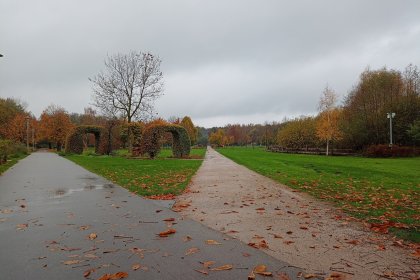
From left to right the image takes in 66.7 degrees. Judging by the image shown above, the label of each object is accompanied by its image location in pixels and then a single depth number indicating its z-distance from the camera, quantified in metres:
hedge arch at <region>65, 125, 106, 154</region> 39.75
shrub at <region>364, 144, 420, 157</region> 37.06
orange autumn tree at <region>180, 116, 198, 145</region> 85.54
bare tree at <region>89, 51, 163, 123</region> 37.15
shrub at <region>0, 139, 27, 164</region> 23.03
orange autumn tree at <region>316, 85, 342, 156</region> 45.03
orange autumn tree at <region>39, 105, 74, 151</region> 64.62
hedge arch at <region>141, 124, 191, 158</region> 29.56
